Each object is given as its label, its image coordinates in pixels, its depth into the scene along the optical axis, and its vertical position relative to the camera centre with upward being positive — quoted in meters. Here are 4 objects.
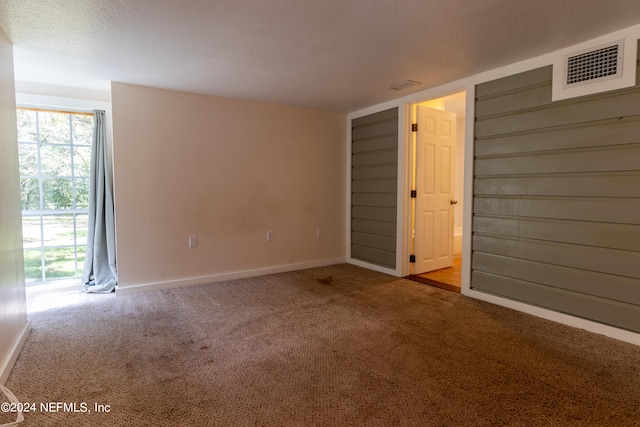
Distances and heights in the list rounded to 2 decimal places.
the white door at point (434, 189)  4.30 +0.11
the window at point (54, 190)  3.78 +0.06
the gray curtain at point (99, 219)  3.91 -0.28
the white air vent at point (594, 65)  2.43 +1.00
